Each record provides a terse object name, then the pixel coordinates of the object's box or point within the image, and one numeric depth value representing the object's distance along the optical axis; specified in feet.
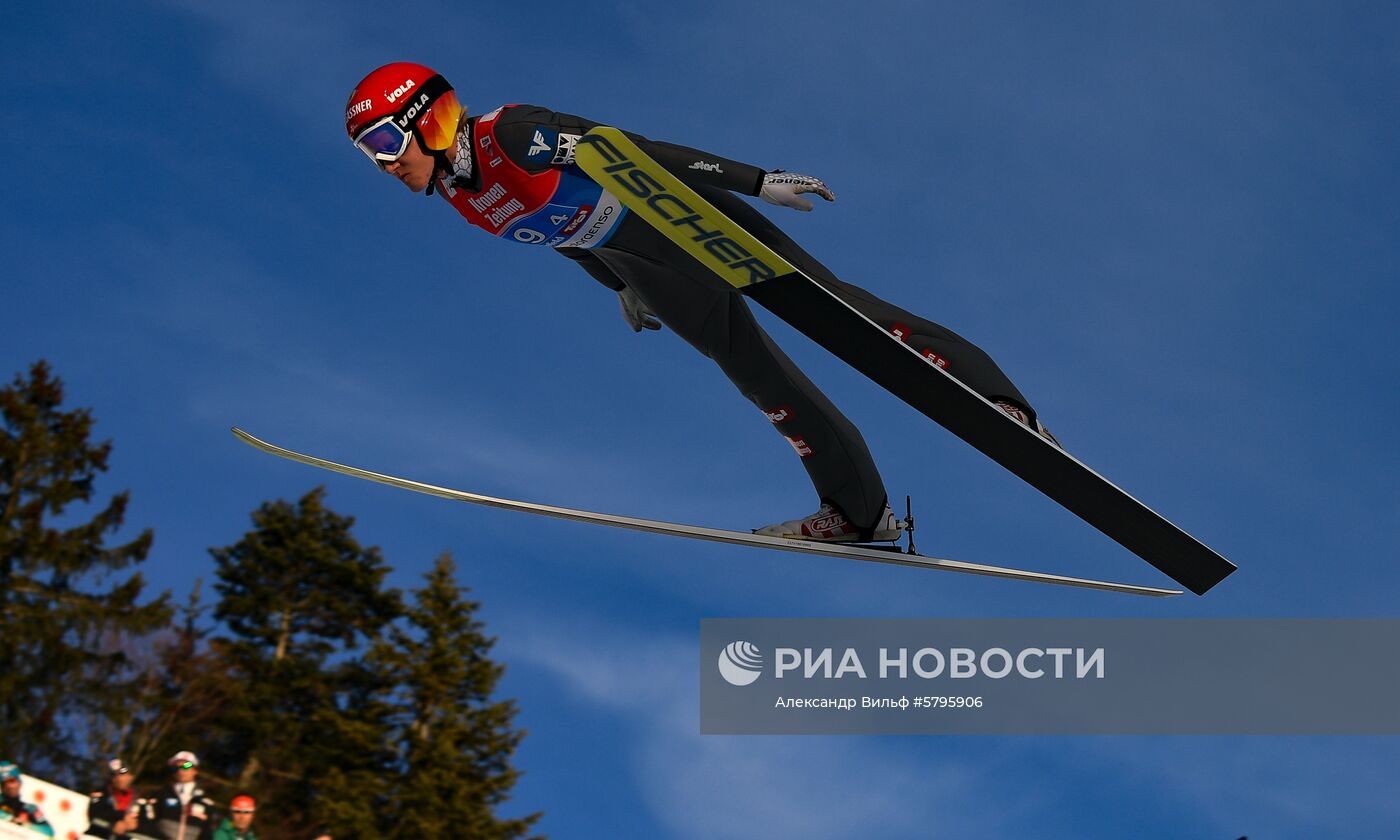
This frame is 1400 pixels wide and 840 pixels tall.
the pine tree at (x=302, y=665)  76.07
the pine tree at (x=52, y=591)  76.13
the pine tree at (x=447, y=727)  66.64
